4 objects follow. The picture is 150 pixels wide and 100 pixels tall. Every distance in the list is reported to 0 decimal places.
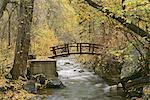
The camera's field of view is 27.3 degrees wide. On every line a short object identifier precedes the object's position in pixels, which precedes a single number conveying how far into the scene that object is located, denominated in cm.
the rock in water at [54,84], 1825
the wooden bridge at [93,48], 2214
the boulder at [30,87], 1393
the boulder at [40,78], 1807
